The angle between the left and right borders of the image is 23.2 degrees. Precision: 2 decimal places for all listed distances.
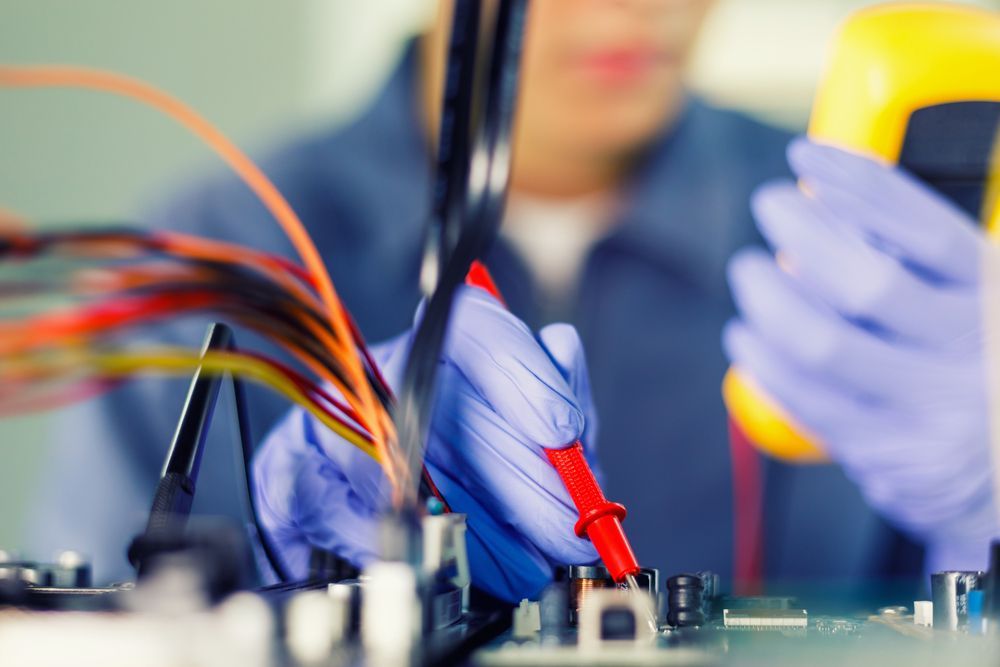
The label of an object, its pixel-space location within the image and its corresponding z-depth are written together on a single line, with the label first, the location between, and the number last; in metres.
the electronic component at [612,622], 0.61
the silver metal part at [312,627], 0.58
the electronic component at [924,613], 0.64
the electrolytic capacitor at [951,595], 0.64
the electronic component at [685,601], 0.64
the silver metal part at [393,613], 0.59
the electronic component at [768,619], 0.64
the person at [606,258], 0.88
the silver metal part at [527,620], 0.63
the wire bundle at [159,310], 0.59
